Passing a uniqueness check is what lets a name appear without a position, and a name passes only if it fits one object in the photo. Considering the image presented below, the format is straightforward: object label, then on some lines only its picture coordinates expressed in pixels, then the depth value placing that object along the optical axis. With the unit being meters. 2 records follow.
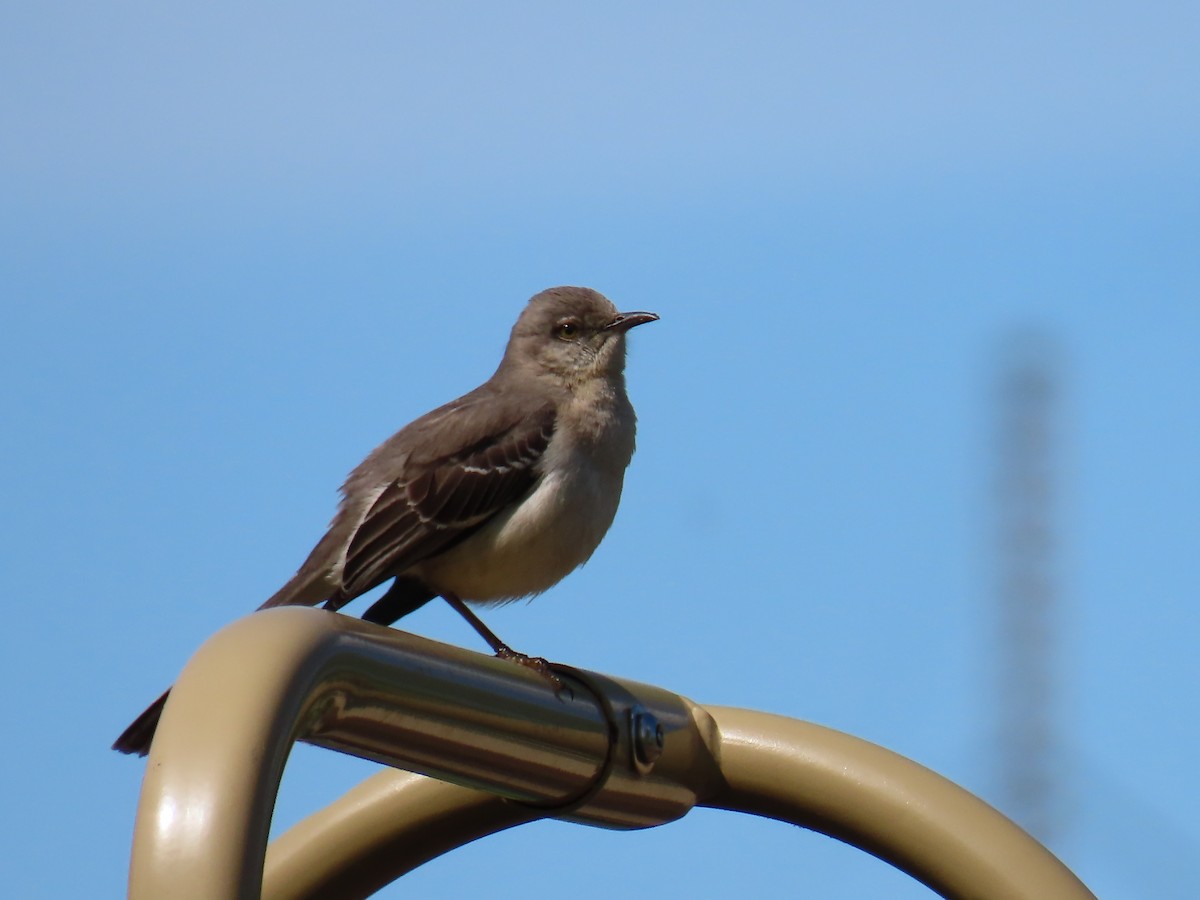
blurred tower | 35.66
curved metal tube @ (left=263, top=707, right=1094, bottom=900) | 5.12
